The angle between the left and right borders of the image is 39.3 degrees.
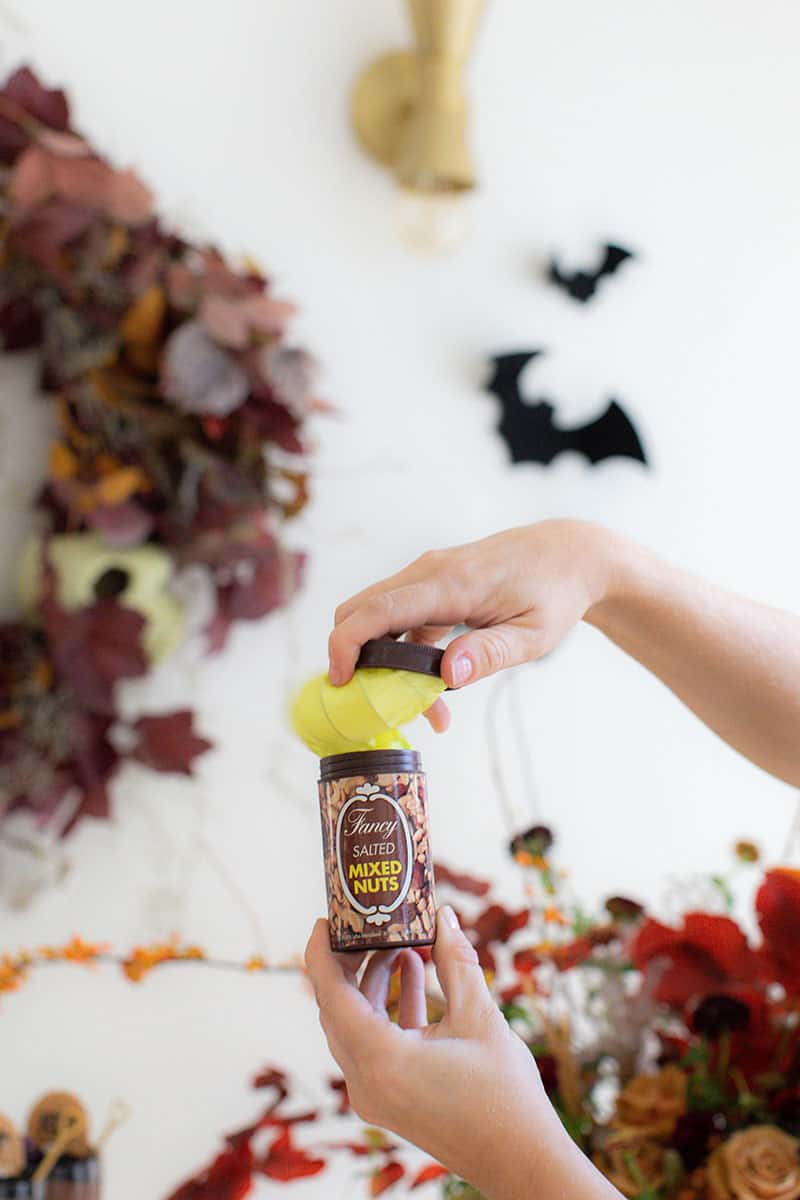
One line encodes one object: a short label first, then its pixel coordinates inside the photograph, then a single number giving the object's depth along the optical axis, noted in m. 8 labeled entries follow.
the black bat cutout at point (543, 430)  1.52
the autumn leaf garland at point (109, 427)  1.24
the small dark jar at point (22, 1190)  0.80
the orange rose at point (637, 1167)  0.79
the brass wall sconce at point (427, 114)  1.39
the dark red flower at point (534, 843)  0.98
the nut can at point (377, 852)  0.70
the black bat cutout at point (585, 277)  1.56
